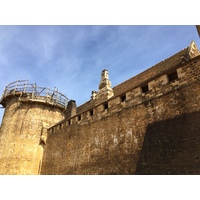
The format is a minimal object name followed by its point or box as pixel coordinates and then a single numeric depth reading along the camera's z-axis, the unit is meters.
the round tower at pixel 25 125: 14.26
